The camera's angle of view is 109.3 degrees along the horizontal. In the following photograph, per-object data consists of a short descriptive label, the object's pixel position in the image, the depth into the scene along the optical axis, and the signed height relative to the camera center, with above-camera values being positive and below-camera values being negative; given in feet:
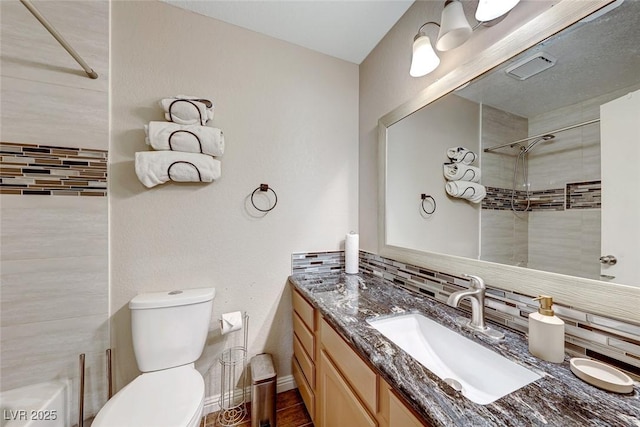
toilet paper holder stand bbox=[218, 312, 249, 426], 4.74 -3.64
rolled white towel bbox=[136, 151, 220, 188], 4.04 +0.85
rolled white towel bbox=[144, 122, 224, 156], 4.08 +1.40
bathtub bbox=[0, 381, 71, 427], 3.32 -2.95
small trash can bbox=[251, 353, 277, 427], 4.26 -3.52
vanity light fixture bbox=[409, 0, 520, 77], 2.74 +2.51
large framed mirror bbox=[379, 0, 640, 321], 2.06 +0.63
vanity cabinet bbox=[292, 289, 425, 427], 2.25 -2.19
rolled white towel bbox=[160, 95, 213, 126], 4.19 +1.95
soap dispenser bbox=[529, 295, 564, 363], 2.17 -1.17
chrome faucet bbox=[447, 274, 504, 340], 2.78 -1.11
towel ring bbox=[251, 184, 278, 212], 5.08 +0.50
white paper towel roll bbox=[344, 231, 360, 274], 5.49 -0.97
